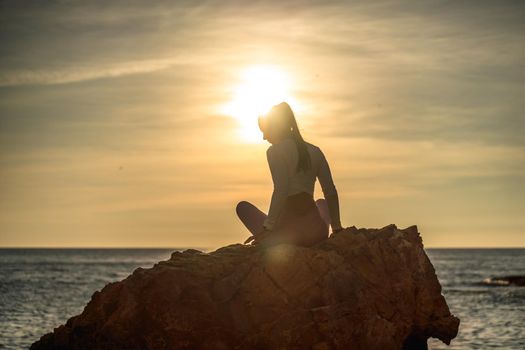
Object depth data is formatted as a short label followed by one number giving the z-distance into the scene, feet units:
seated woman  48.21
